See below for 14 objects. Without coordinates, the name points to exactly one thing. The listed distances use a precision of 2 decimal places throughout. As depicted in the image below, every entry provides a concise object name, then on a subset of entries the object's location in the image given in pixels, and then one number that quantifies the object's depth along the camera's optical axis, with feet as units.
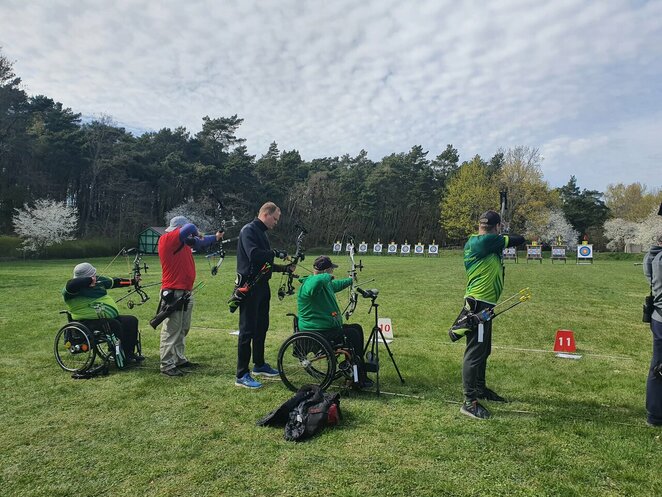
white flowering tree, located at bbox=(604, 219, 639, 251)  190.70
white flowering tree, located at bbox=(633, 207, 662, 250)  174.29
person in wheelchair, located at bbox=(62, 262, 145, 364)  17.71
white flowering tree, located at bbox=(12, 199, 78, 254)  111.96
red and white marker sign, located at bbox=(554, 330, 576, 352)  22.13
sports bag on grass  12.00
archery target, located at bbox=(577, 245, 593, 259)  108.06
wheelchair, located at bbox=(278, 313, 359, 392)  14.78
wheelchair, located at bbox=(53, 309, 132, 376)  17.11
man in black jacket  16.20
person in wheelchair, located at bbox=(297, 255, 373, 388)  15.25
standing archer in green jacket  13.56
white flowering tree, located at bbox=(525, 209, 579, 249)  183.52
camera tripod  15.33
